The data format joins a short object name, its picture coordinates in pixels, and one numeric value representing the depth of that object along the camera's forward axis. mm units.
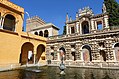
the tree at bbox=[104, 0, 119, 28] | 25219
